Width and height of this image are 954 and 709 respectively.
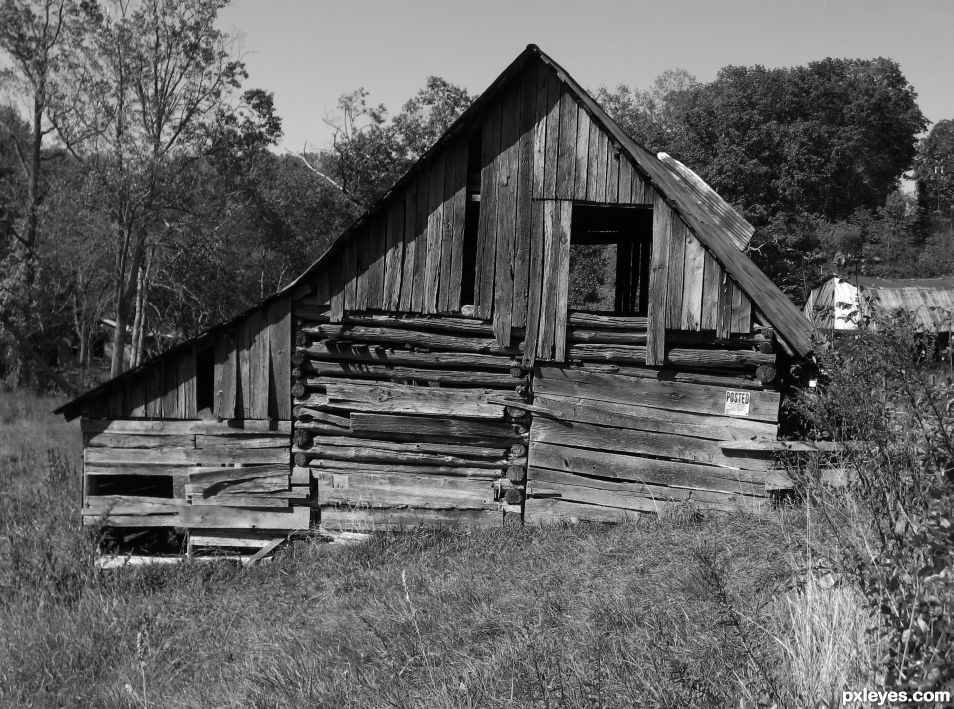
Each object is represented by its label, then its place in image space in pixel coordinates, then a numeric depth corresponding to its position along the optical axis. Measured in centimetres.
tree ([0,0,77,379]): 2294
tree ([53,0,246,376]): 2258
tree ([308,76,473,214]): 2856
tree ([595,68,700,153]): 3747
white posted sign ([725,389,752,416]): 848
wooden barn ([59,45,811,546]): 861
